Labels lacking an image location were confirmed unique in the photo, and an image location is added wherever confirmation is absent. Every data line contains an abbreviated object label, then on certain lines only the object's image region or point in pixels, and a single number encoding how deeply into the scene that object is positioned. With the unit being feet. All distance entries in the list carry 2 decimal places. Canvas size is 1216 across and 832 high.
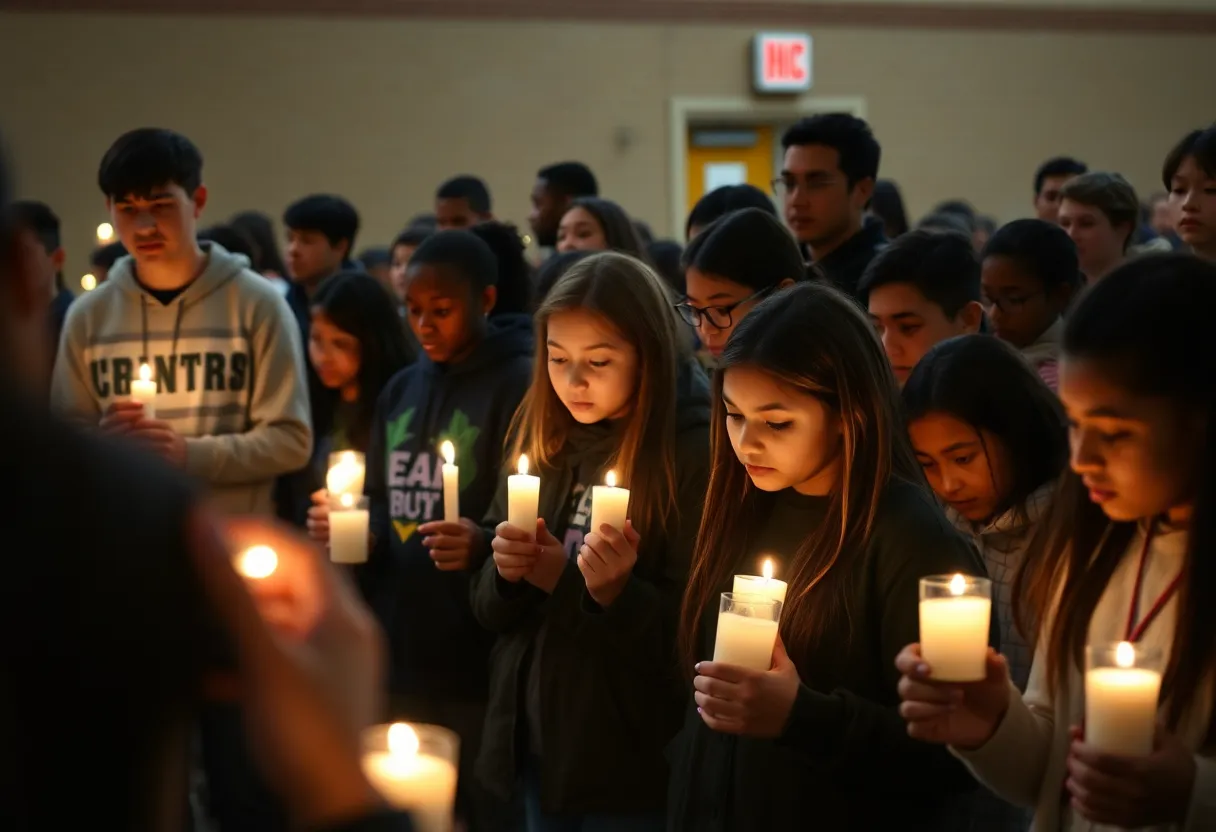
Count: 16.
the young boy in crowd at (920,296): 10.39
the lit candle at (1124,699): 4.57
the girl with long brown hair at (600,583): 8.25
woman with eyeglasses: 9.77
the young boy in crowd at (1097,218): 14.24
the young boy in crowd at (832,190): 13.35
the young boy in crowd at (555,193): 18.86
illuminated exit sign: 34.88
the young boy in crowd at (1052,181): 18.56
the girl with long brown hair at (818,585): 6.11
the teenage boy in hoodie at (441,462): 10.56
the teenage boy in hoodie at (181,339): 11.43
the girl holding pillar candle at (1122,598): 4.62
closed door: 35.94
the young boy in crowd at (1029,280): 11.67
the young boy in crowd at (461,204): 20.13
